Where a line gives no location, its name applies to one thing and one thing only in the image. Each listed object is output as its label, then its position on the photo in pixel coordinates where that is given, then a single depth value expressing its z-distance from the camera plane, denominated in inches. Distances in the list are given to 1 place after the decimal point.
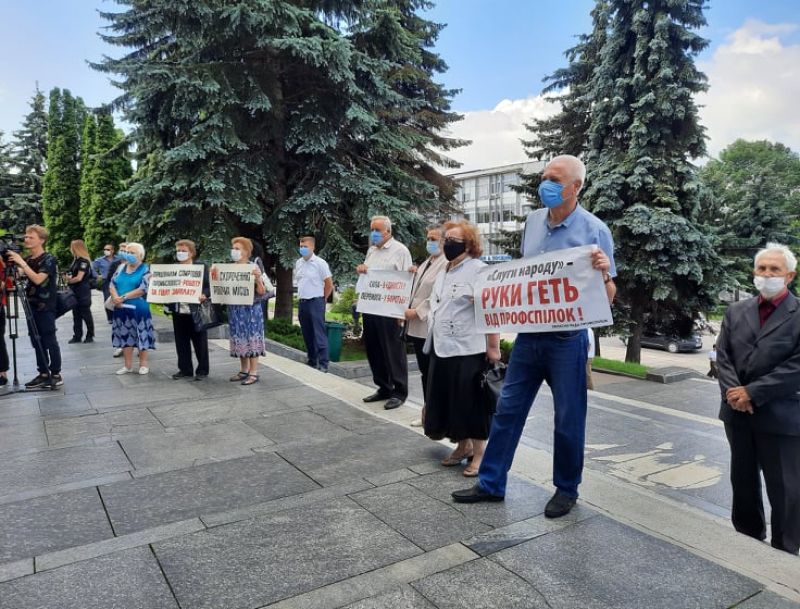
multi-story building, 2596.0
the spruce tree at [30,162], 1664.6
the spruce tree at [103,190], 1411.2
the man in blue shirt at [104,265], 501.8
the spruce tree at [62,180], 1544.0
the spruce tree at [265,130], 502.3
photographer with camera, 270.5
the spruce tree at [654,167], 602.2
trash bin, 438.0
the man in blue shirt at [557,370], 130.8
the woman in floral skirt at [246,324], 295.4
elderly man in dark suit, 141.0
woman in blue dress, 311.1
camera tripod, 267.0
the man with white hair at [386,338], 250.8
